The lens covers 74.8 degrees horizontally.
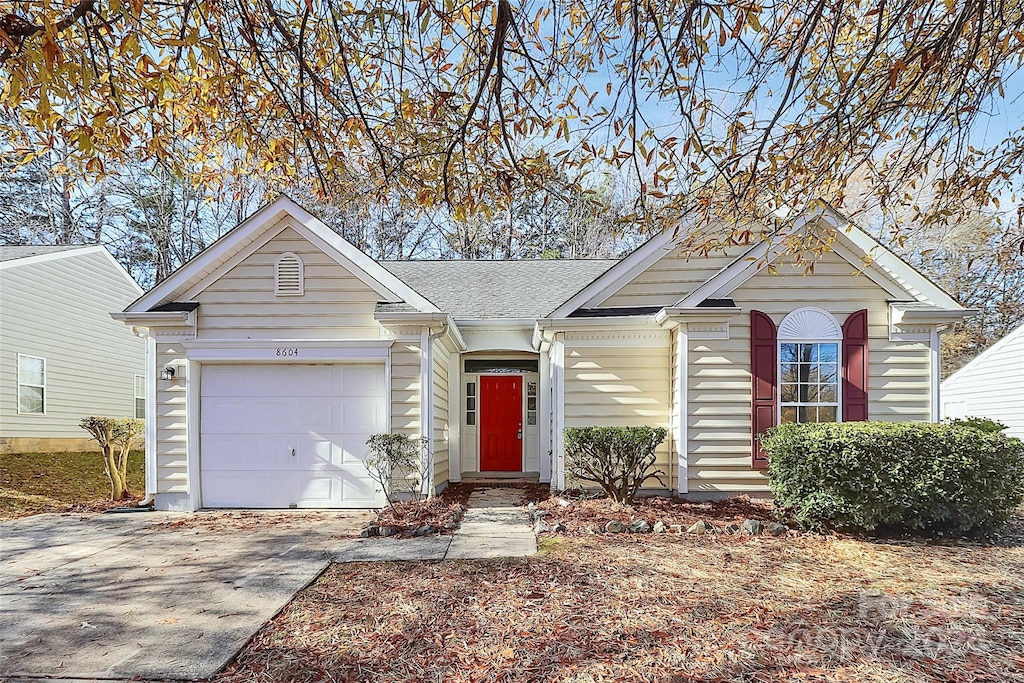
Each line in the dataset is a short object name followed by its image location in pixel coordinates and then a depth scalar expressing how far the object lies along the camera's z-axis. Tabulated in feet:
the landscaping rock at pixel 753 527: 24.30
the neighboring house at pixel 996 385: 53.98
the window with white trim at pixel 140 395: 60.23
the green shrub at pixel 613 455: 29.15
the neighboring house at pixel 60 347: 45.91
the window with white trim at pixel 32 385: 46.57
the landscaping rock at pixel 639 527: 24.67
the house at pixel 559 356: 30.48
